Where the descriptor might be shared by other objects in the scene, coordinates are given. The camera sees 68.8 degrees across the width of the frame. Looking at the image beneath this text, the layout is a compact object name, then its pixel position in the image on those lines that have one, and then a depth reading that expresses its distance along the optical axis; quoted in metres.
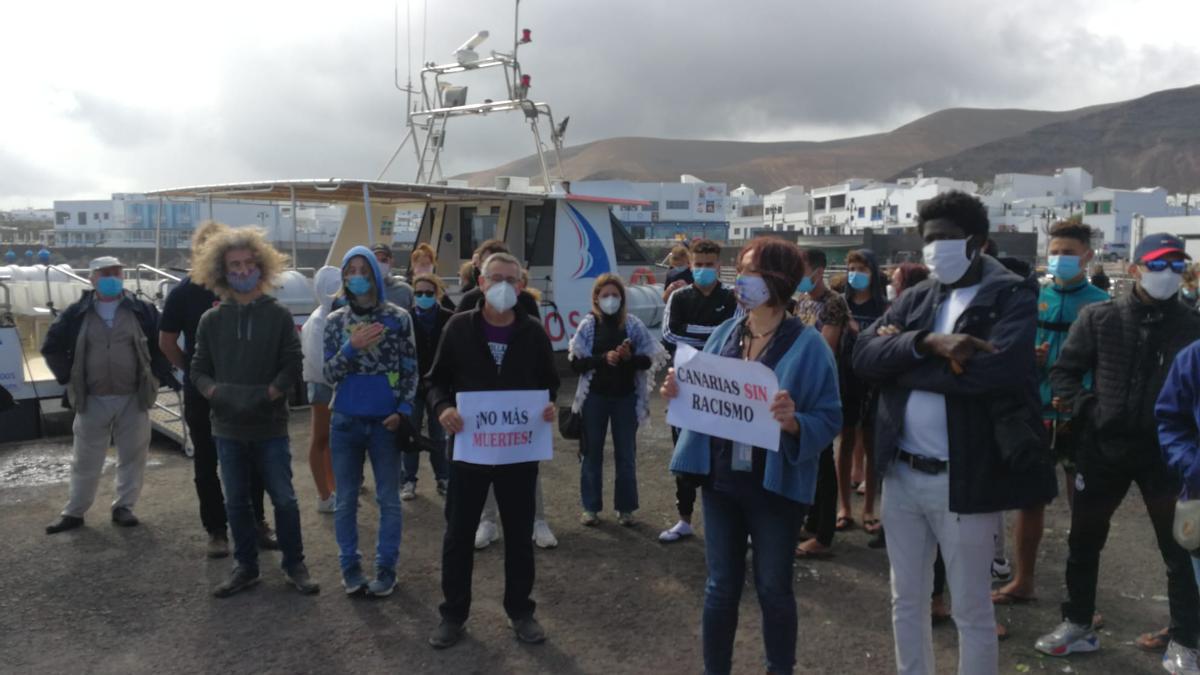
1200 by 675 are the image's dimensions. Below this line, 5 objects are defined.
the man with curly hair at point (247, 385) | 4.75
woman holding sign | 3.23
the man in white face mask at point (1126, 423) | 3.89
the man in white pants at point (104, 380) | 5.86
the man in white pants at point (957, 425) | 3.04
